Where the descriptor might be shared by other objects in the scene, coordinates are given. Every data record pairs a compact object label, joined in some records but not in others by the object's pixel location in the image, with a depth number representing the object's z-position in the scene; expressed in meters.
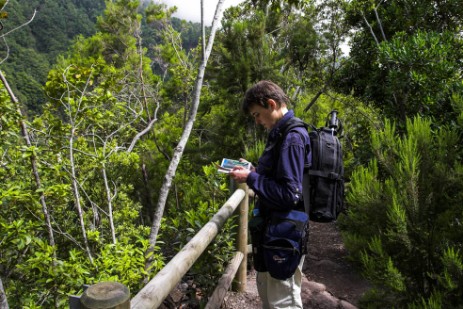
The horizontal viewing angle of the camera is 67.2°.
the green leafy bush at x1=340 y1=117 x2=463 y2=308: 2.14
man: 1.58
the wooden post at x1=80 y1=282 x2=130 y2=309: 0.88
